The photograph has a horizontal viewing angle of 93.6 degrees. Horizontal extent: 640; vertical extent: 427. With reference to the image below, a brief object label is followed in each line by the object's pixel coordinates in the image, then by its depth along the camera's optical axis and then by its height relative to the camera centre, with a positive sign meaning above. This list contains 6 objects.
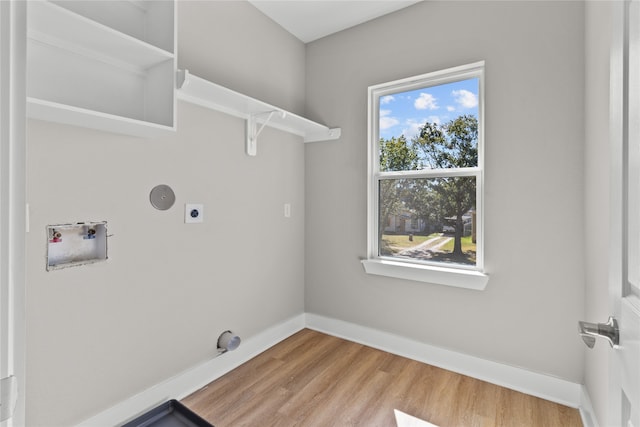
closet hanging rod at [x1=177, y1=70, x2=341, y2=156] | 1.73 +0.71
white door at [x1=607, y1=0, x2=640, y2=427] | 0.60 +0.00
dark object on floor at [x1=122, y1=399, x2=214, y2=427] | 1.54 -1.09
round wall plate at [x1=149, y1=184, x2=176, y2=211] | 1.67 +0.08
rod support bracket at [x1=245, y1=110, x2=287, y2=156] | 2.17 +0.59
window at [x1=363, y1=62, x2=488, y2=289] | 2.09 +0.26
